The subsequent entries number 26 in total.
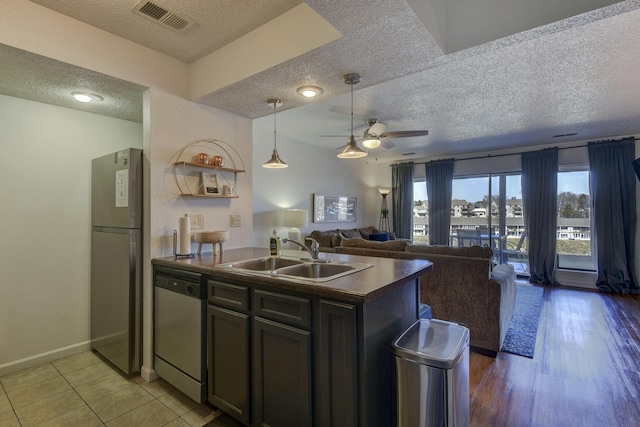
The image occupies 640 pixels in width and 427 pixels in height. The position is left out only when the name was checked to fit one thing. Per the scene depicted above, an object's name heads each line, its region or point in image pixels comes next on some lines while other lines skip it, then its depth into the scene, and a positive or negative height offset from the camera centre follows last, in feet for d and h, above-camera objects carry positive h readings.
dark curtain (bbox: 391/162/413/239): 22.88 +1.23
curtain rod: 17.18 +3.98
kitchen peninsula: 4.25 -2.03
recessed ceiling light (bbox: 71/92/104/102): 7.95 +3.27
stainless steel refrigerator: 7.47 -1.04
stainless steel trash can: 4.35 -2.45
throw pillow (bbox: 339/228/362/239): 18.76 -1.04
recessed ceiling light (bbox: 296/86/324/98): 7.53 +3.23
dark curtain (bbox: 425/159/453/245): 20.99 +1.23
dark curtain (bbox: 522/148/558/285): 17.47 +0.31
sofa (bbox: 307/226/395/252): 15.44 -1.11
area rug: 9.42 -4.05
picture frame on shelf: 8.21 +0.92
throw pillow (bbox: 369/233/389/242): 20.08 -1.35
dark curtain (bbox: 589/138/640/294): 15.67 +0.10
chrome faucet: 6.96 -0.76
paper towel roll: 7.61 -0.50
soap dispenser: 7.46 -0.72
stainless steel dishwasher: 6.28 -2.53
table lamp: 15.61 -0.13
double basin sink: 6.13 -1.08
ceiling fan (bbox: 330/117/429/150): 11.28 +3.56
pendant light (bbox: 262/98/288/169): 8.96 +1.63
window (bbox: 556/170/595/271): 17.34 -0.35
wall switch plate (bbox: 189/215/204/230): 8.30 -0.10
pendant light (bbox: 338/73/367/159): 9.02 +1.97
